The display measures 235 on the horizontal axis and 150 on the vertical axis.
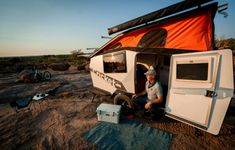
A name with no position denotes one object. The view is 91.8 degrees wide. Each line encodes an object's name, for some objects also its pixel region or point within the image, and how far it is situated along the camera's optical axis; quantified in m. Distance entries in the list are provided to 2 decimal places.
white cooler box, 4.08
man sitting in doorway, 3.85
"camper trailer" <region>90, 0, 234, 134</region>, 2.79
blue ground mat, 3.15
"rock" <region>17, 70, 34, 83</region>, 11.44
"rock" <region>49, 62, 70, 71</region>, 21.43
